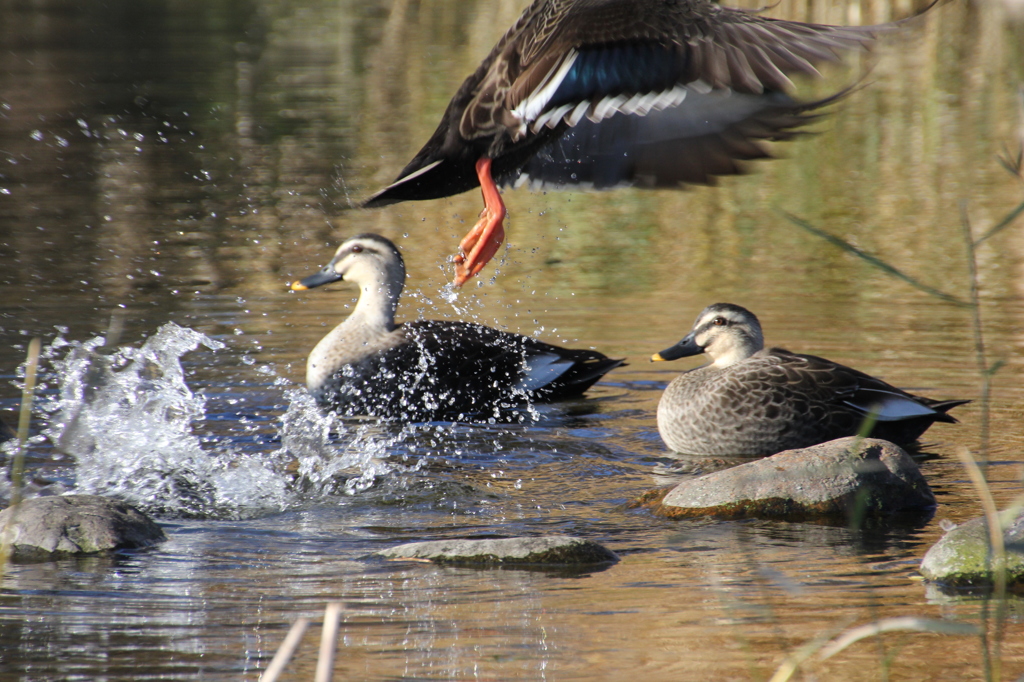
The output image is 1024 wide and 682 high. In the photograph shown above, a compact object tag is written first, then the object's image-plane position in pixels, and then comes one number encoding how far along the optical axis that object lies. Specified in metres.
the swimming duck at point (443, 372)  13.58
